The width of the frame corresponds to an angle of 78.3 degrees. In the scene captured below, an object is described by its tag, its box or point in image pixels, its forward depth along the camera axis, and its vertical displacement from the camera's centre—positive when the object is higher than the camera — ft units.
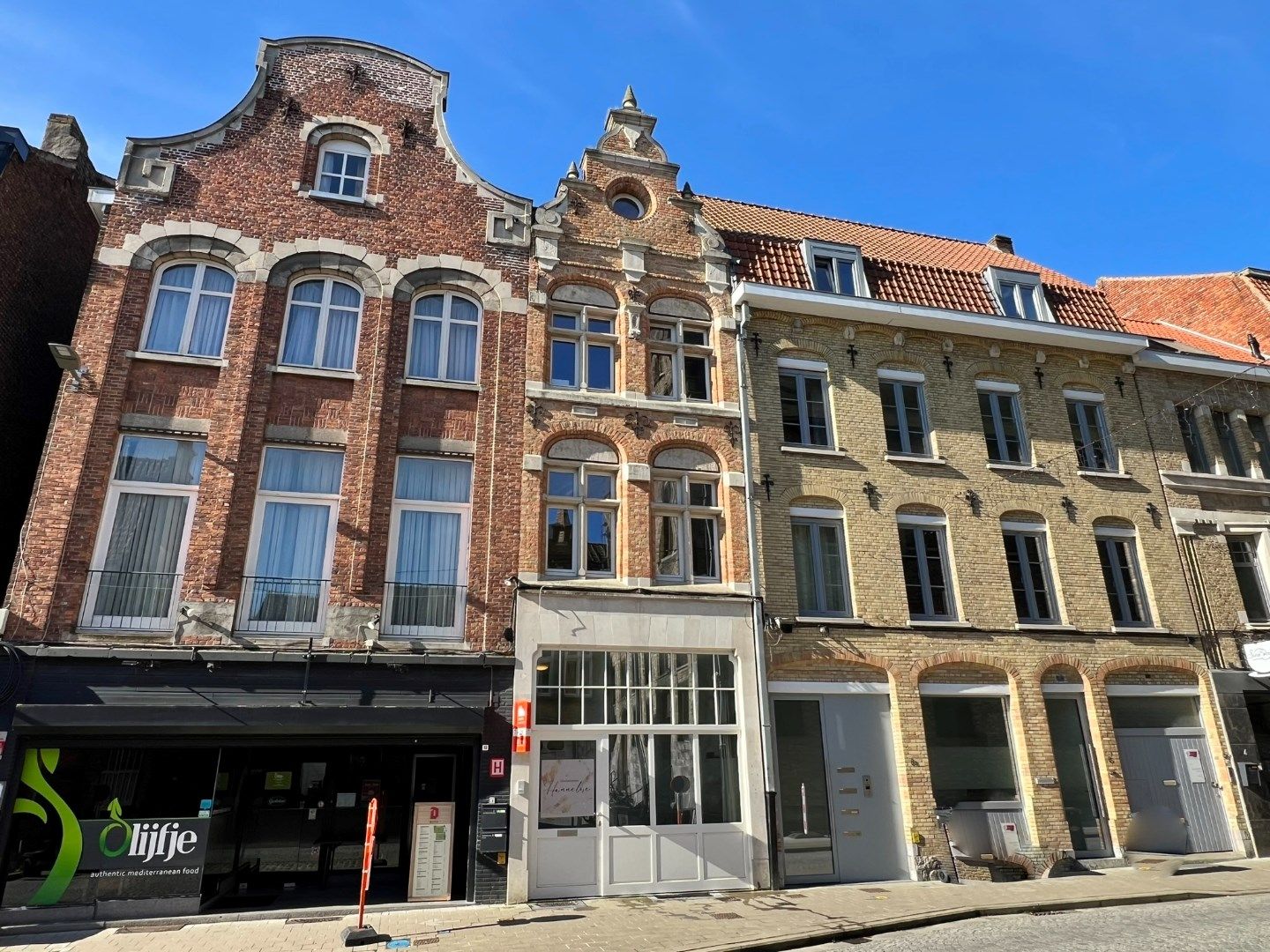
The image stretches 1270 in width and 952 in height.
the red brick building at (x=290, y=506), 33.53 +12.58
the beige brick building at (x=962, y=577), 41.78 +10.86
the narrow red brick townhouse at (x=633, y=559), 37.55 +10.99
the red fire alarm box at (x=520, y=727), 36.11 +2.20
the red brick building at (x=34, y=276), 41.09 +27.23
